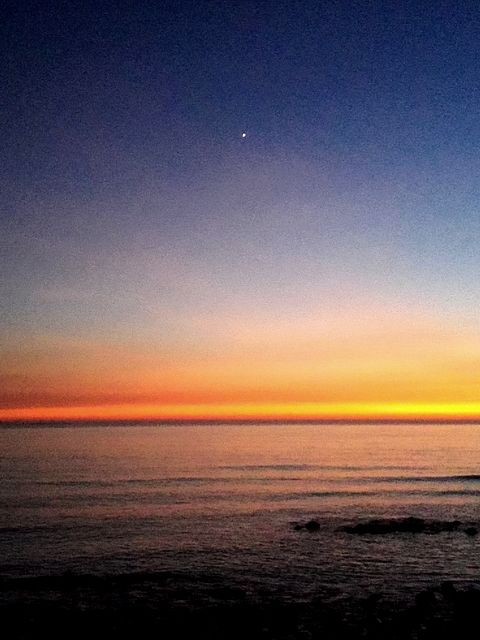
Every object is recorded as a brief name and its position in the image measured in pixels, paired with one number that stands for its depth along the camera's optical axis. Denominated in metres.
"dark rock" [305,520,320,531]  44.65
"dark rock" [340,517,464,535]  43.41
